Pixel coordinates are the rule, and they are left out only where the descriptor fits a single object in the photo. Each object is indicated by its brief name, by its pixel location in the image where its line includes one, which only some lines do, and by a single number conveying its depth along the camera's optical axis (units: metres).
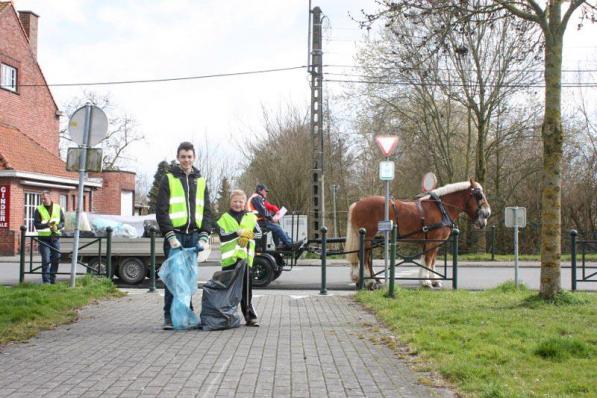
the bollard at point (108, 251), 13.00
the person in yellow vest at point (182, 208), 8.30
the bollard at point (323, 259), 12.67
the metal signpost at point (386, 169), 12.13
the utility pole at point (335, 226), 28.88
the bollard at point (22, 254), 12.98
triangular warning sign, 12.34
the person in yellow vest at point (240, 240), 8.55
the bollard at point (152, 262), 12.97
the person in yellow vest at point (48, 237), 13.98
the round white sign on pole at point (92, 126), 11.66
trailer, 14.48
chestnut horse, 14.09
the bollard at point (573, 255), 13.02
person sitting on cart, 13.93
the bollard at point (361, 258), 12.80
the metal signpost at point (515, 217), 14.14
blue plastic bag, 8.27
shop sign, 27.62
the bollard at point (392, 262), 11.19
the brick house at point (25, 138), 27.80
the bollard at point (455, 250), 12.90
